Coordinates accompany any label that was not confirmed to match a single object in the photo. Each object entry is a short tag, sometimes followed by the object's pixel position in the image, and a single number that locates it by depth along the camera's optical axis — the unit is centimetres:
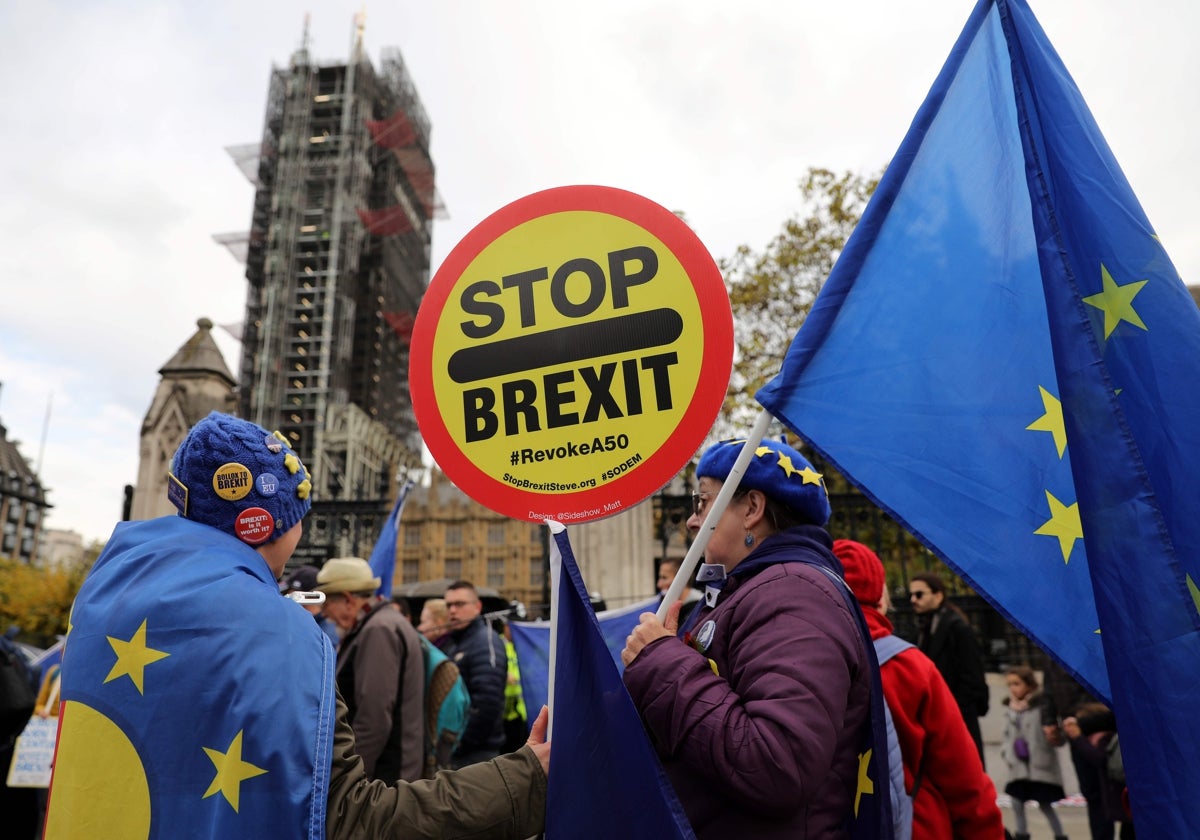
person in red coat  298
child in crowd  740
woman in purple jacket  181
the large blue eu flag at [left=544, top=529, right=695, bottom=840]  179
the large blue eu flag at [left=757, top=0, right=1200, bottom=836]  189
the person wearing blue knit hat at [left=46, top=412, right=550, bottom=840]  183
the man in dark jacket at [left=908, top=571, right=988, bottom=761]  595
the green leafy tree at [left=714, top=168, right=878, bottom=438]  1791
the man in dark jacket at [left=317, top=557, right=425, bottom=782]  476
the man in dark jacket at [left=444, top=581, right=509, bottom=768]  588
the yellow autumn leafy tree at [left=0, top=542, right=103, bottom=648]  4122
